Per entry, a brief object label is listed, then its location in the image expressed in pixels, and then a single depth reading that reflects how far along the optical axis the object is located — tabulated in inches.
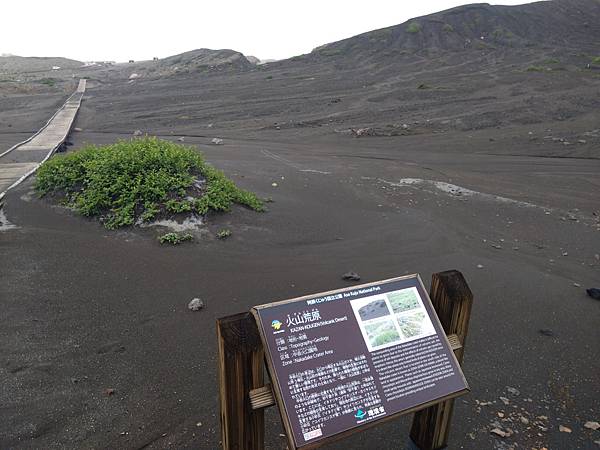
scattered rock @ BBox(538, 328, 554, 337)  202.1
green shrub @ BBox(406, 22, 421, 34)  1730.3
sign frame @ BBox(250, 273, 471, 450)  86.3
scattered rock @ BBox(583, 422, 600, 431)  146.4
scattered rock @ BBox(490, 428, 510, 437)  141.5
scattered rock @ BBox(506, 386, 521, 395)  162.7
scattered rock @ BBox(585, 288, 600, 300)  232.0
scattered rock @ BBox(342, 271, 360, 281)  252.0
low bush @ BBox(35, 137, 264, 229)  298.5
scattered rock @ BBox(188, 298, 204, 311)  213.3
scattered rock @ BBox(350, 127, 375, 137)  738.3
